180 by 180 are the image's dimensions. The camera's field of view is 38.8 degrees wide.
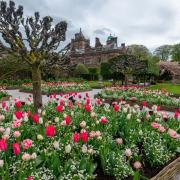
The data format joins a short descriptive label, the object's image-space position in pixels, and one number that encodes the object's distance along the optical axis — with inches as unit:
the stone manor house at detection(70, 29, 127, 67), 2328.7
